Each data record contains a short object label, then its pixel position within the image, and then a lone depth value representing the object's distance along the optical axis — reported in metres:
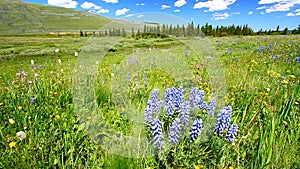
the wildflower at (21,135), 2.16
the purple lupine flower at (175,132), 1.99
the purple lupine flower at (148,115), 2.22
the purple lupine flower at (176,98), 2.41
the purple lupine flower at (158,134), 1.99
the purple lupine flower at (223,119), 2.16
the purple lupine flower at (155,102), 2.38
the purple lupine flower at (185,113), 2.20
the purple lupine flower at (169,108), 2.34
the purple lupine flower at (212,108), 2.41
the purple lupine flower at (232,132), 2.13
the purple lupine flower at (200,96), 2.62
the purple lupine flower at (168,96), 2.43
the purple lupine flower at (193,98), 2.48
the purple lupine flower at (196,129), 2.05
